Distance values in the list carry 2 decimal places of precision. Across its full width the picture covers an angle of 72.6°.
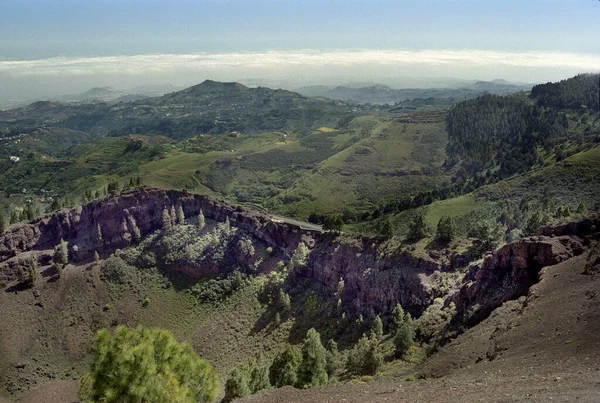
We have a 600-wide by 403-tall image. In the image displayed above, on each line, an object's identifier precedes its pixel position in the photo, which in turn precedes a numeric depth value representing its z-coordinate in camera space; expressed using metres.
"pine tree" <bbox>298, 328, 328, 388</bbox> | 49.12
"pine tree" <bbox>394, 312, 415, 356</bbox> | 50.66
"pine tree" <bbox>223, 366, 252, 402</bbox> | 49.62
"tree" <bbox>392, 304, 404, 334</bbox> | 56.24
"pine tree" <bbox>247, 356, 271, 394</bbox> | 50.75
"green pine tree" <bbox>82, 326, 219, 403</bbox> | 32.47
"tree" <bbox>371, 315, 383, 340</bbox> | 58.25
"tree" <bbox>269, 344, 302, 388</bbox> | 50.41
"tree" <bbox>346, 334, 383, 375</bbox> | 48.09
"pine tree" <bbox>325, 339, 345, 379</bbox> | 53.62
